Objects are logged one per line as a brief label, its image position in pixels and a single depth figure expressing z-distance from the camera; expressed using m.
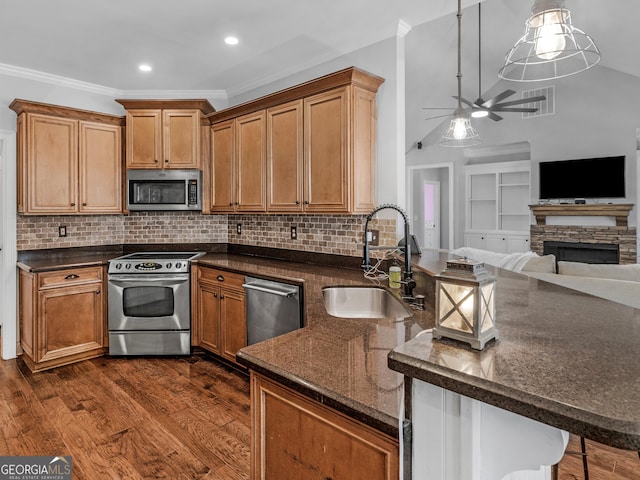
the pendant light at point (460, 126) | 3.50
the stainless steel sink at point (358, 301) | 2.41
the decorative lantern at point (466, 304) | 0.79
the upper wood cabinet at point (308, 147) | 2.87
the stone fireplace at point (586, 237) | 6.10
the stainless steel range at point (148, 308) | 3.55
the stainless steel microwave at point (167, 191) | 3.95
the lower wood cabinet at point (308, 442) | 0.96
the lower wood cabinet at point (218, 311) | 3.26
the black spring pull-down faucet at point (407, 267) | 2.11
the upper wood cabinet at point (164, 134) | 3.91
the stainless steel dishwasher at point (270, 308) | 2.74
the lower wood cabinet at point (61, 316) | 3.29
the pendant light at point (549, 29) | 1.50
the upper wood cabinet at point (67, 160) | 3.51
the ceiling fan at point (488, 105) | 4.62
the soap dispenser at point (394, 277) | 2.40
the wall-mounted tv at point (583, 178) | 6.17
